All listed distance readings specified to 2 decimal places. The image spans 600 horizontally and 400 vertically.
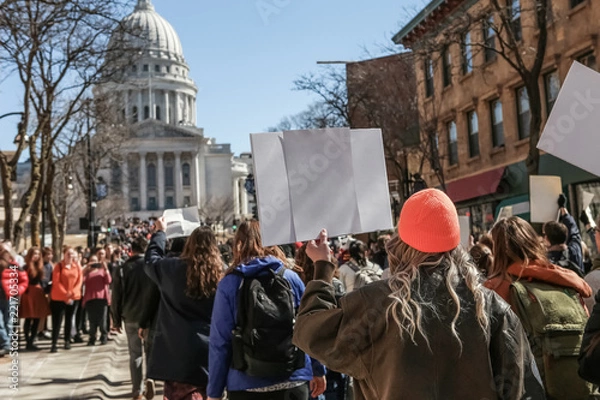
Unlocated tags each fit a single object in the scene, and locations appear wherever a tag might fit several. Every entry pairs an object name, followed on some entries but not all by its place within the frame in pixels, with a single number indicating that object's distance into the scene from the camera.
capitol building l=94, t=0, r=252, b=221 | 124.12
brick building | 18.17
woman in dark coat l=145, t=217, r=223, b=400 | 4.91
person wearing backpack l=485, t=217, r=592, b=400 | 3.72
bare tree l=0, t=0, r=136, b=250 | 15.39
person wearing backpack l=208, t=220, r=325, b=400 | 4.02
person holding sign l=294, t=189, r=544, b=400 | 2.45
